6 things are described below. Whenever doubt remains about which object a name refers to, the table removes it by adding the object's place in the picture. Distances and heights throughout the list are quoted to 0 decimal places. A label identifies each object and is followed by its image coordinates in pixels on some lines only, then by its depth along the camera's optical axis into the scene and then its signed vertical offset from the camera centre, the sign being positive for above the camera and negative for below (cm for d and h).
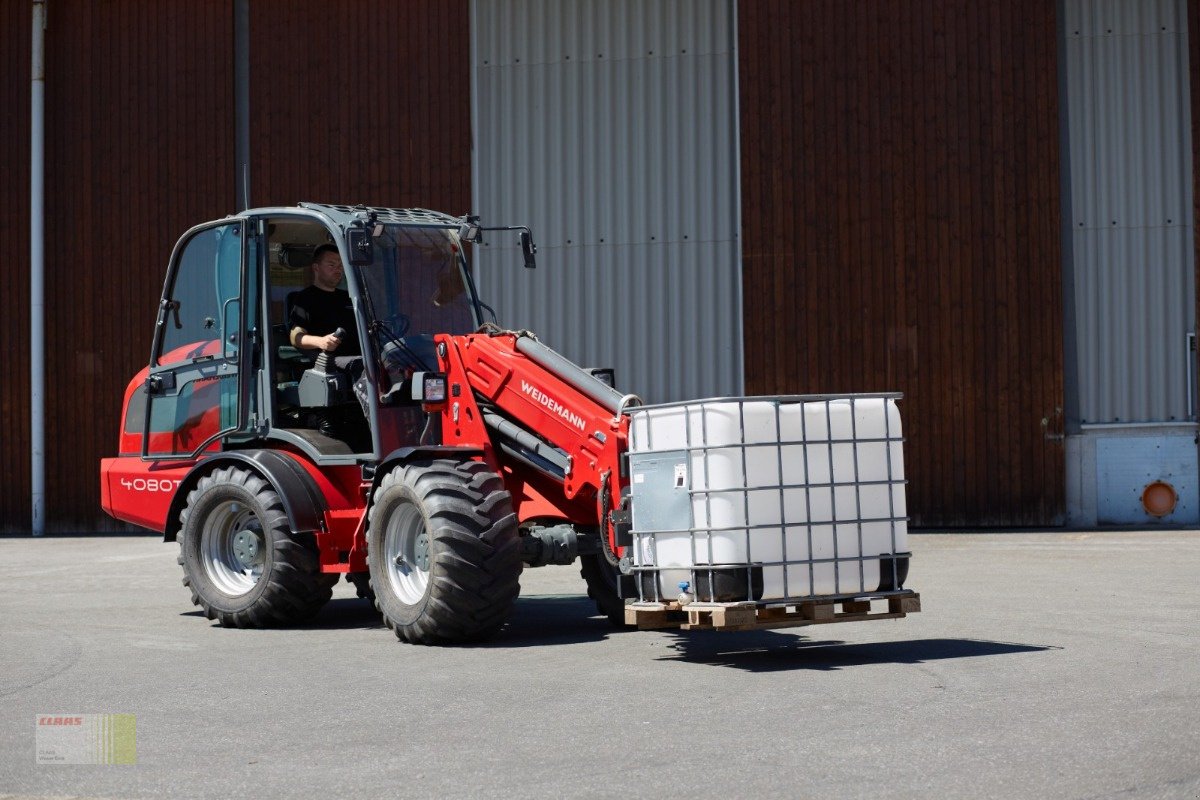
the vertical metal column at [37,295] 2289 +229
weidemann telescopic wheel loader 913 -14
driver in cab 1188 +106
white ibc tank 902 -30
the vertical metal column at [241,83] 2294 +530
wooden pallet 889 -100
